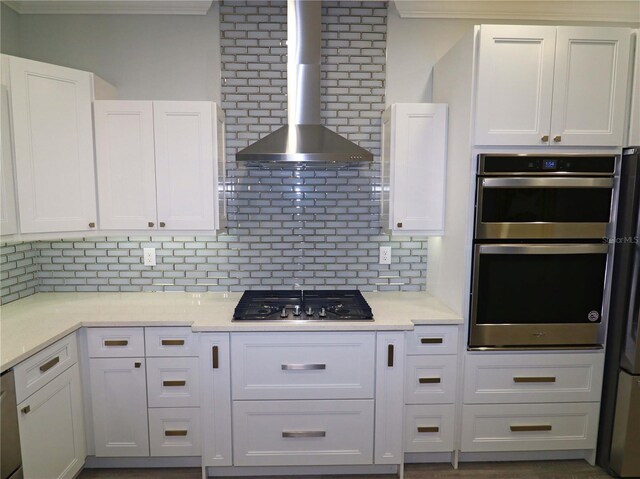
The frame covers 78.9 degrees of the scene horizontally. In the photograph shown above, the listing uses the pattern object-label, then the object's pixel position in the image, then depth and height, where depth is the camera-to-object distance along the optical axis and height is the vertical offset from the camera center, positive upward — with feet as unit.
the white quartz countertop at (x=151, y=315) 6.82 -2.31
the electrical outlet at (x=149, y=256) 9.24 -1.39
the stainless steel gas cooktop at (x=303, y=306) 7.50 -2.24
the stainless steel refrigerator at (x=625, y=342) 6.91 -2.58
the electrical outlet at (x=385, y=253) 9.44 -1.28
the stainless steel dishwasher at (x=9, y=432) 5.43 -3.36
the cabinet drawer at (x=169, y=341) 7.43 -2.74
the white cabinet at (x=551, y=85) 6.89 +2.09
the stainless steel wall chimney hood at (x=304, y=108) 7.34 +1.91
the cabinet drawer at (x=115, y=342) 7.38 -2.75
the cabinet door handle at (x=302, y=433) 7.39 -4.44
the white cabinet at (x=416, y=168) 8.11 +0.68
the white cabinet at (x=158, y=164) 7.94 +0.68
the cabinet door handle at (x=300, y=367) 7.31 -3.14
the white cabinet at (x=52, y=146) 6.95 +0.94
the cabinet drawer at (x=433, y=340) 7.54 -2.70
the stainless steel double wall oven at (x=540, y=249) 7.06 -0.87
